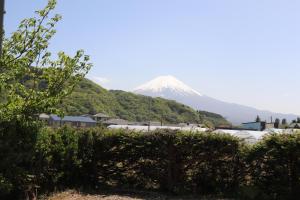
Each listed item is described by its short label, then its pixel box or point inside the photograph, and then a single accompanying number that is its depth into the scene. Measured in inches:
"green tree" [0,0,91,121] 249.0
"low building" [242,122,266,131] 2260.8
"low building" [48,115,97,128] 2566.7
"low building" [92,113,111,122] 2752.0
